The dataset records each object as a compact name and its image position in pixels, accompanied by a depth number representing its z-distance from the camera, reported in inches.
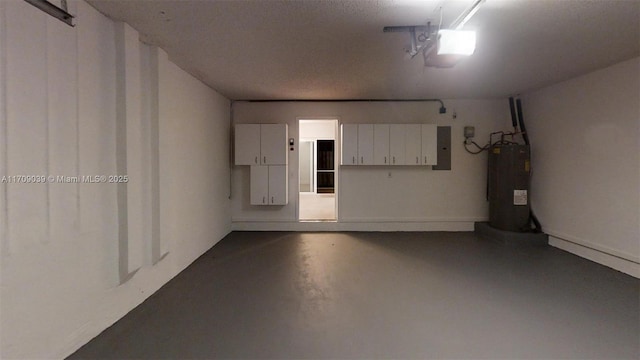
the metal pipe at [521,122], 176.4
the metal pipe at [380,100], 191.3
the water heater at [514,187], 166.6
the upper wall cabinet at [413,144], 185.8
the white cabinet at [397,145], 185.8
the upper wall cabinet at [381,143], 185.8
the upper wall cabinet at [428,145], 185.5
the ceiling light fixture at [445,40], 84.3
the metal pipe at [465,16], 70.8
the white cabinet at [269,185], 184.7
